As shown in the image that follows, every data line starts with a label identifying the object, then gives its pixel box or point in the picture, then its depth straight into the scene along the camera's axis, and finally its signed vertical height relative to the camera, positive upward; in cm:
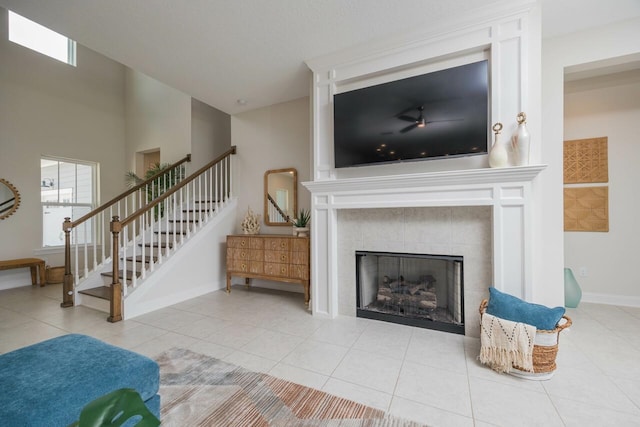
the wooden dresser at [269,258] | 346 -60
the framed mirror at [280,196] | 421 +28
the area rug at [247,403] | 149 -112
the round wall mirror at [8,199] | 462 +28
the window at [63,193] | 523 +45
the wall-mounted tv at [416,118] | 238 +90
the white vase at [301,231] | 354 -23
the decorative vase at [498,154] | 224 +49
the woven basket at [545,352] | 181 -92
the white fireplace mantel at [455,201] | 219 +11
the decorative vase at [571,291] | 306 -88
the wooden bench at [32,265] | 437 -81
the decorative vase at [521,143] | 216 +55
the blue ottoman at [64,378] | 99 -68
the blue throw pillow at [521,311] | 185 -70
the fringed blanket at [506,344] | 183 -91
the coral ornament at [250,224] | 420 -15
